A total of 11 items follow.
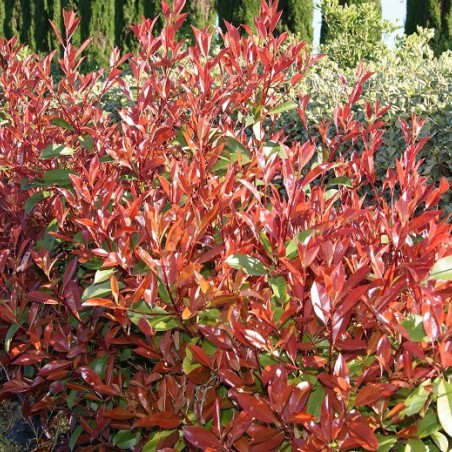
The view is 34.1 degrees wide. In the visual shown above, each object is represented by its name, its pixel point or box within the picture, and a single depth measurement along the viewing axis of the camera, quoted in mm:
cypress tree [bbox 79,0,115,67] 13242
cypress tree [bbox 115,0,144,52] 12984
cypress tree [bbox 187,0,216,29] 12297
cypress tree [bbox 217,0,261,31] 11375
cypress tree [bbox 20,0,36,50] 14945
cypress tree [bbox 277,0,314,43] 11266
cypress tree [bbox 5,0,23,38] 15297
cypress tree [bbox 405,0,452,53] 10523
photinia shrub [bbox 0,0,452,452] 1563
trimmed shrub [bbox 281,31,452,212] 4012
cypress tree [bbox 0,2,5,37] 15423
